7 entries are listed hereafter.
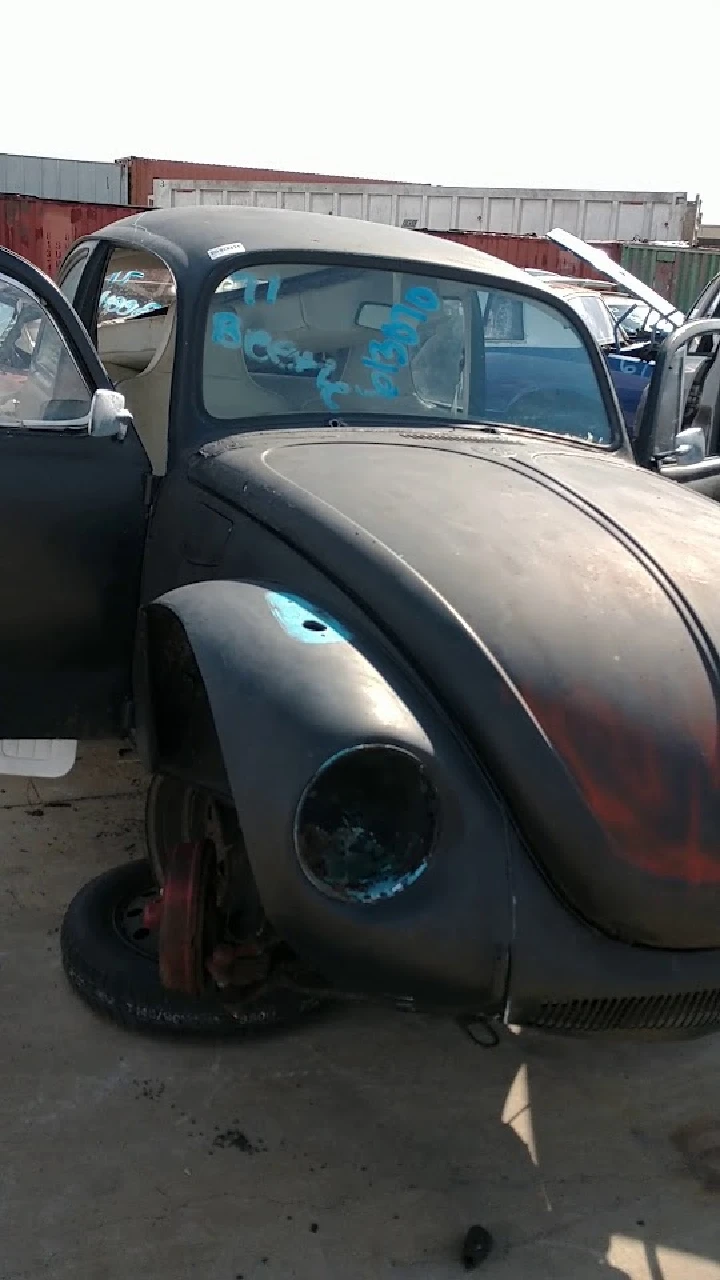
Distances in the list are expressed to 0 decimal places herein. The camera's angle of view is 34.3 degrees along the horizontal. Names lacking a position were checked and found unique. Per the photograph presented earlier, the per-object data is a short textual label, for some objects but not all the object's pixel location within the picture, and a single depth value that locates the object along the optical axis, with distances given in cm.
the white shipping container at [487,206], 2184
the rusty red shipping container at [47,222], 1872
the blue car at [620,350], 1030
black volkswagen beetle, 202
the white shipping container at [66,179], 2491
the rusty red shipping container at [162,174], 2472
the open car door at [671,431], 405
